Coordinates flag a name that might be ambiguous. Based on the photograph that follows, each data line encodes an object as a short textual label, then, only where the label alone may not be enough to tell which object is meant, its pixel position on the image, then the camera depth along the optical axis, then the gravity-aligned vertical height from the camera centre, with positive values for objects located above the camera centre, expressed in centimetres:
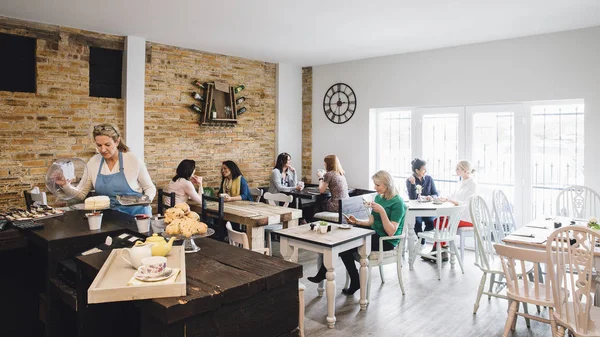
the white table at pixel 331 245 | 351 -69
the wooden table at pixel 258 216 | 431 -54
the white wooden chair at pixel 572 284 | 245 -70
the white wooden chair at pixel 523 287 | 275 -87
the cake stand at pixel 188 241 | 222 -41
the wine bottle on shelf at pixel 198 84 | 643 +120
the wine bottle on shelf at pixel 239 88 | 693 +123
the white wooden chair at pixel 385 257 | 411 -90
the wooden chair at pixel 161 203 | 402 -37
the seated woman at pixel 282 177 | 659 -21
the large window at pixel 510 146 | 552 +26
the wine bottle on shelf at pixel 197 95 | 640 +103
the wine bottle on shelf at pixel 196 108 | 640 +84
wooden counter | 154 -53
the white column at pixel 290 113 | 759 +93
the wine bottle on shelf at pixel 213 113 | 655 +78
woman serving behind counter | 339 -9
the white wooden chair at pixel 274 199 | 517 -44
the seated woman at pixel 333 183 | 592 -26
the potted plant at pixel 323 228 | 381 -57
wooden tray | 153 -46
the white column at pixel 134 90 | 564 +98
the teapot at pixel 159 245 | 190 -37
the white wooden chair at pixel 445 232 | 482 -79
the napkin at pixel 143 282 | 159 -44
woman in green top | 411 -54
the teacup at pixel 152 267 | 165 -40
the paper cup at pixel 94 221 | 272 -37
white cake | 304 -28
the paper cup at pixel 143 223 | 266 -37
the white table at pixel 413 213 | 503 -58
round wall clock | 737 +108
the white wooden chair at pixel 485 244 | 366 -73
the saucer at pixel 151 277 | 162 -43
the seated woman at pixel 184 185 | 488 -24
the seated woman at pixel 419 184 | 589 -27
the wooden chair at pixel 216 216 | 402 -53
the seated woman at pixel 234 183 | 558 -25
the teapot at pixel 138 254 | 178 -38
